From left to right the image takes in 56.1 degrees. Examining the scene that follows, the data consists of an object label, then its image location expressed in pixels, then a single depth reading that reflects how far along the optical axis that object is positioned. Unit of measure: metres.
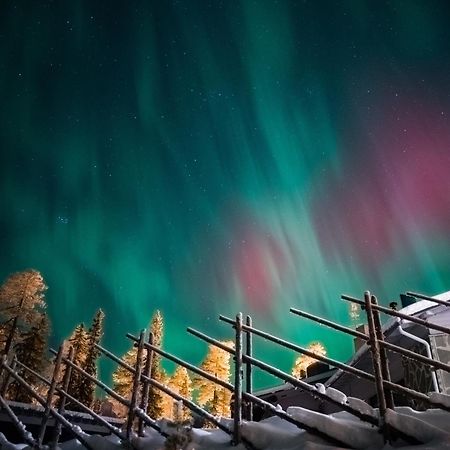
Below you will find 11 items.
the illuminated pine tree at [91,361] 32.72
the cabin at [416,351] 10.27
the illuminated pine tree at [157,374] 37.94
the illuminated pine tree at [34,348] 29.31
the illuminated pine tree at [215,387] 37.28
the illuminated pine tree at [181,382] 44.59
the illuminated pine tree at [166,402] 42.59
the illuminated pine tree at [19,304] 28.08
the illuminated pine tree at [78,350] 32.47
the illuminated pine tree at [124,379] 37.09
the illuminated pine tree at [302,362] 41.56
